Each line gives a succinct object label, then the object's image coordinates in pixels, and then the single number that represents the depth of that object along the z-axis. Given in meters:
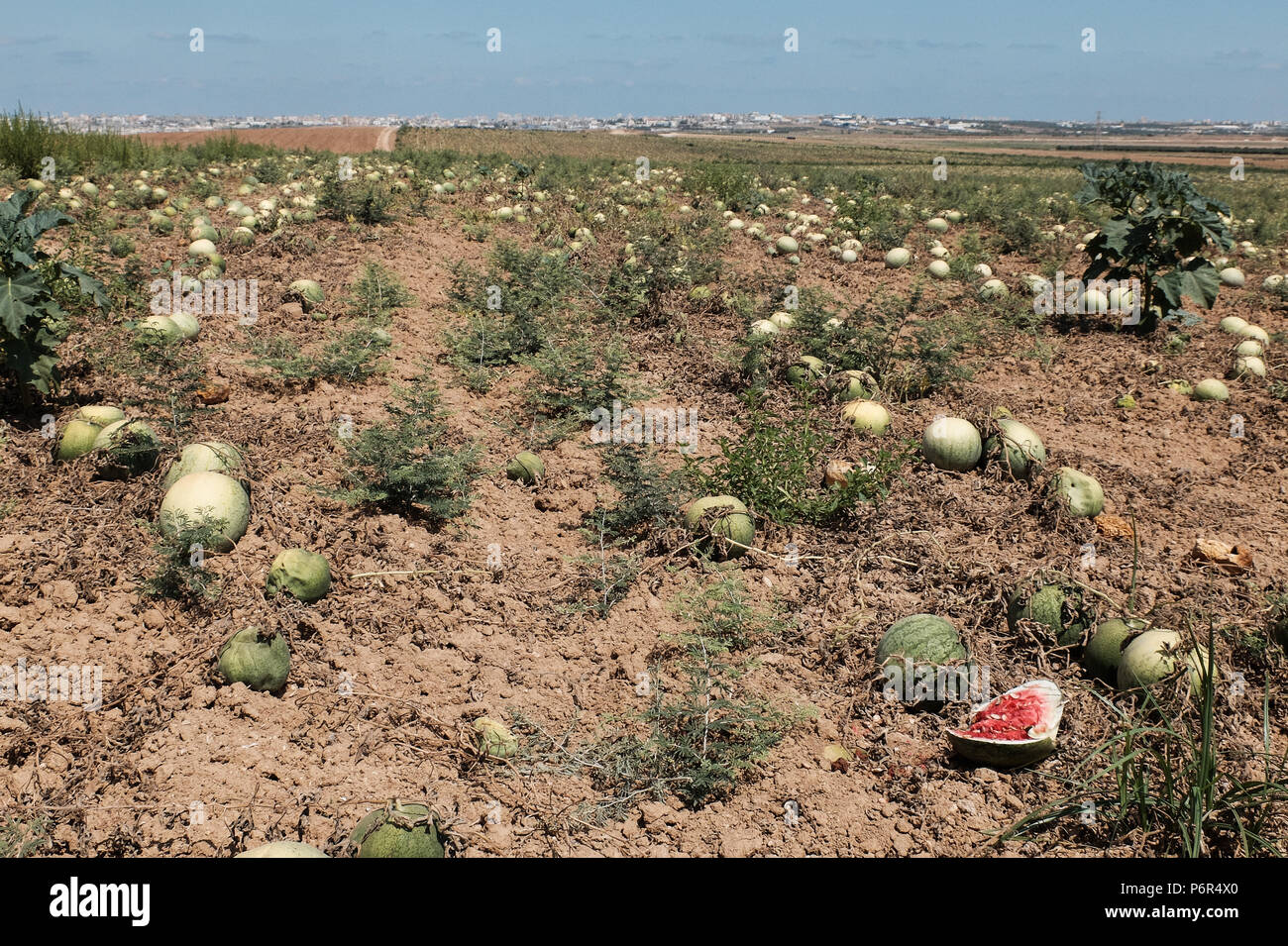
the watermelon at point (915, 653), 3.86
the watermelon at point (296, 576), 4.27
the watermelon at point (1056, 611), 4.11
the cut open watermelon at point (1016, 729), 3.39
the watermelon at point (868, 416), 6.68
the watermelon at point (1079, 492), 5.35
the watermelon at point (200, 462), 4.87
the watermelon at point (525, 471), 6.04
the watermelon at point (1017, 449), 5.72
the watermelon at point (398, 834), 2.70
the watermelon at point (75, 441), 5.26
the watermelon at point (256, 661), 3.71
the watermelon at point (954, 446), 5.93
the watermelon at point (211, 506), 4.41
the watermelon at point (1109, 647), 3.85
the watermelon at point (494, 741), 3.48
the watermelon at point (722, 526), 4.99
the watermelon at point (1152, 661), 3.54
